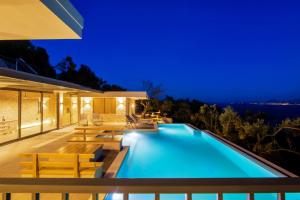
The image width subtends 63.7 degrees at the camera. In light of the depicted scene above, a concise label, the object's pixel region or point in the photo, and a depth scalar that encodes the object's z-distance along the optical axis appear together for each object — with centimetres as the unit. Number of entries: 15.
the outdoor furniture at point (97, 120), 1538
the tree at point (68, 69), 3644
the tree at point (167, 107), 2364
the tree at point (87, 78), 3656
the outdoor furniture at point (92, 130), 936
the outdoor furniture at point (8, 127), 955
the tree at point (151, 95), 2589
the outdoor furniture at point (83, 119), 1526
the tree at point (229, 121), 1437
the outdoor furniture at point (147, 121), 1765
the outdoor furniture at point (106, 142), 840
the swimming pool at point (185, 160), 692
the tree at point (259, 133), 1233
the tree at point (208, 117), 1767
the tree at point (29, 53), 2485
